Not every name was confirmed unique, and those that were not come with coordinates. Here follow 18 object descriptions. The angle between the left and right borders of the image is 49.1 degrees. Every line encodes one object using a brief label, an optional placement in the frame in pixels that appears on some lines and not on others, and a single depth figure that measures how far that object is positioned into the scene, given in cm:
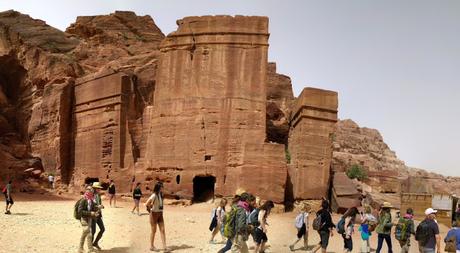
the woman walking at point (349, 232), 1182
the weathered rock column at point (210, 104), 2312
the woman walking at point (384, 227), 1192
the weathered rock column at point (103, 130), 2608
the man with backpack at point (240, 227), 966
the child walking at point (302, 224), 1341
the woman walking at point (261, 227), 1120
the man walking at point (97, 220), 1166
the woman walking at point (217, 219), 1326
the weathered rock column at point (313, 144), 2366
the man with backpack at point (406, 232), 1134
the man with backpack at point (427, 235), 970
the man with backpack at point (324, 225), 1139
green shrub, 4244
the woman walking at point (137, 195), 1906
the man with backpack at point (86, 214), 1109
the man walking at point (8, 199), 1767
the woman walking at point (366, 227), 1279
